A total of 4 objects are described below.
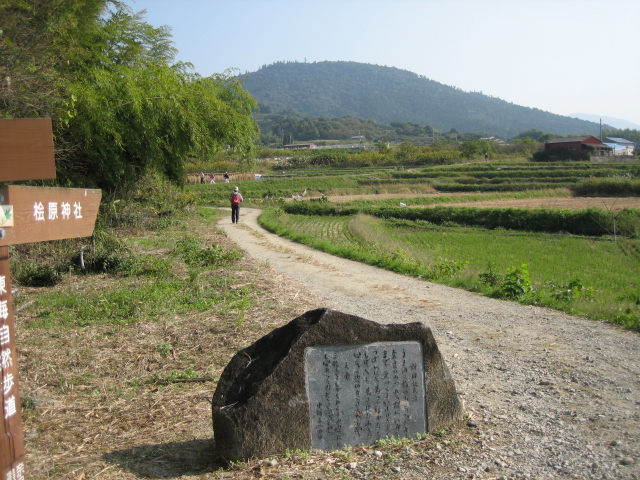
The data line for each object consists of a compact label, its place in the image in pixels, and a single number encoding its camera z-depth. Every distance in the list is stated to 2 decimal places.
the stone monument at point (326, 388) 3.70
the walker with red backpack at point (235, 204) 20.48
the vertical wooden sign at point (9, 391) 2.92
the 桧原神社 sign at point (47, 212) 2.99
